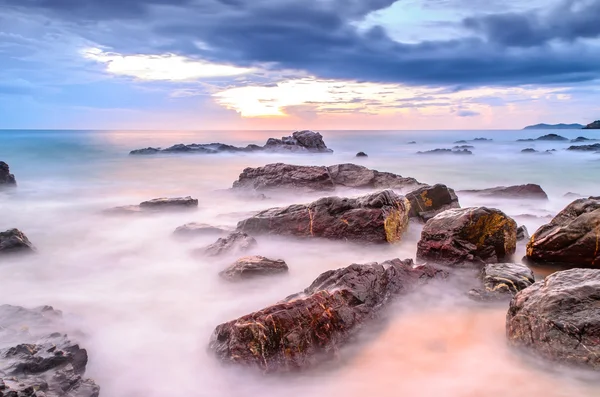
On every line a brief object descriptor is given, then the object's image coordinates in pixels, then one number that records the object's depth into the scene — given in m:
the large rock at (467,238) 8.22
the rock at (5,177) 21.67
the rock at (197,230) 11.30
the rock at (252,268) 7.87
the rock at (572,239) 7.72
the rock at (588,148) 44.46
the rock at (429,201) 12.15
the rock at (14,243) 9.60
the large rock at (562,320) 4.92
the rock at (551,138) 77.18
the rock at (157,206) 14.44
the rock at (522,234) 10.05
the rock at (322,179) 18.03
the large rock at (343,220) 10.05
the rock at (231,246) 9.62
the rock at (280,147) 46.09
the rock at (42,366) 4.05
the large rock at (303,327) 5.11
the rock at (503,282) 6.79
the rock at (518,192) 16.75
